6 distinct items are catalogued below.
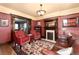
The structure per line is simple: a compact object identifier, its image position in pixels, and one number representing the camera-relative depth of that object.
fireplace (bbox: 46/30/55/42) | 2.11
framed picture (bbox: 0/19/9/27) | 1.93
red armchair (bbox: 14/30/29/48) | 2.07
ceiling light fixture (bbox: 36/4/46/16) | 2.00
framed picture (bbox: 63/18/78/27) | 1.93
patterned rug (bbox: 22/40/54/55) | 1.96
